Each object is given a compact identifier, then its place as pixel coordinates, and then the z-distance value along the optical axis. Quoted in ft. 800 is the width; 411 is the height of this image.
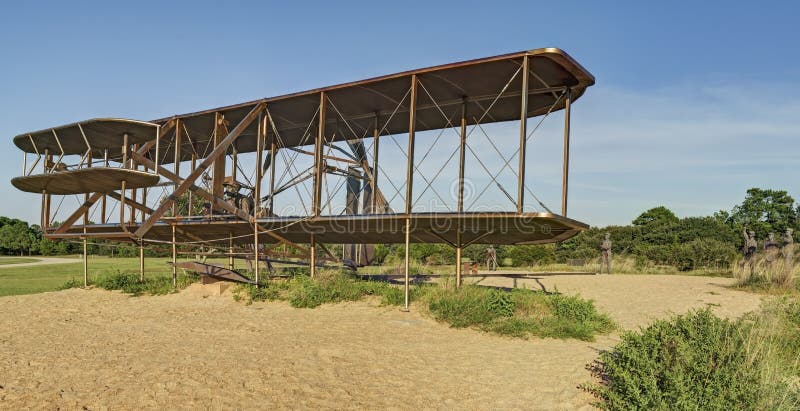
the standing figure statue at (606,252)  78.95
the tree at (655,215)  189.88
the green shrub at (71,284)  64.28
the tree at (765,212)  158.99
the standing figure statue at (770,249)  65.98
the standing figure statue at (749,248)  68.11
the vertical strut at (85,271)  59.82
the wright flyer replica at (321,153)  37.45
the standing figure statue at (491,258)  98.74
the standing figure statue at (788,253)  56.38
